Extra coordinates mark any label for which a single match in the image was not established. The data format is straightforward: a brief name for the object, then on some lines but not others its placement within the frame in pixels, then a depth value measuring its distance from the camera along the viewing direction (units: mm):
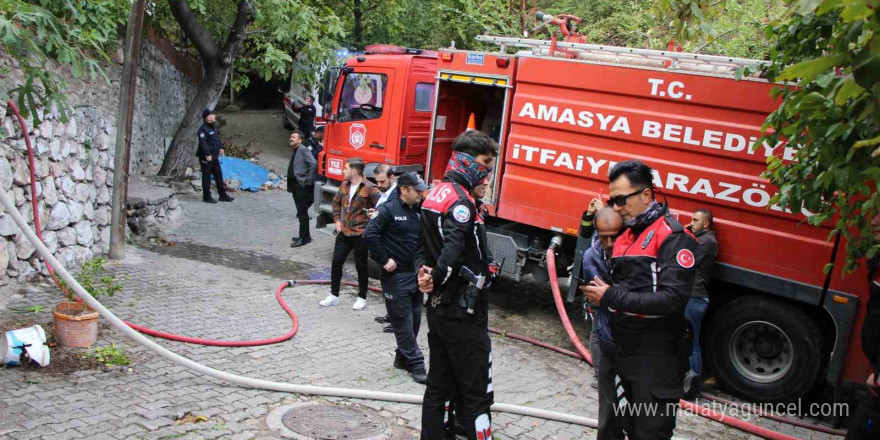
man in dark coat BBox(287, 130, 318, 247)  11133
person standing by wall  13430
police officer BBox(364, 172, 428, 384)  6109
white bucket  5430
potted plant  5891
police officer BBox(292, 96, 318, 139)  18250
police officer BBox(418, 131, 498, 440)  4297
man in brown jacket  7863
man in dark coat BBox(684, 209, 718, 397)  6504
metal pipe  8891
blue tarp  15773
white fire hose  5305
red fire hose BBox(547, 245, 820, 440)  5504
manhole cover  4910
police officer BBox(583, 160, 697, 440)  3750
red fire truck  6309
